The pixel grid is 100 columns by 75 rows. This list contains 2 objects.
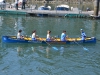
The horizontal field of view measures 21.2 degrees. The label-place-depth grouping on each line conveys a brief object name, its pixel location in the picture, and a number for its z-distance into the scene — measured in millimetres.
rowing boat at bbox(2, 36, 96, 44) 34469
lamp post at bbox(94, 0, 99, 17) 56188
